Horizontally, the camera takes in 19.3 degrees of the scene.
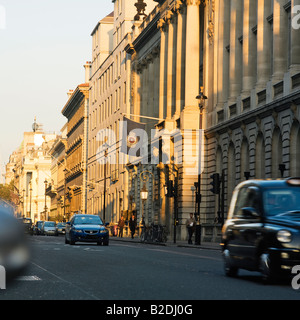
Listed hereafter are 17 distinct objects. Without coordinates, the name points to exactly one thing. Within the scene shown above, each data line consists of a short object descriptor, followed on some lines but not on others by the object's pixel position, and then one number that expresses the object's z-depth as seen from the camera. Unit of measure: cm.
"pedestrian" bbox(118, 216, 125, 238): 7124
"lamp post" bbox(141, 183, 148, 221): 6133
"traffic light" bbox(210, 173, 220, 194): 4069
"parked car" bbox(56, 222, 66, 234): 8442
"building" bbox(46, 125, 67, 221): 14212
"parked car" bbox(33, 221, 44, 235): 8978
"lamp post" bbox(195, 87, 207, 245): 4372
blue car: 3984
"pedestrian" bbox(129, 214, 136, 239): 6544
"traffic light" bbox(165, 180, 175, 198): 4847
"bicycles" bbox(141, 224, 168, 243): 5016
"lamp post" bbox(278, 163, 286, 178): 3643
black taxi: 1464
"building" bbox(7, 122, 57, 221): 18754
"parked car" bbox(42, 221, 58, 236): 8331
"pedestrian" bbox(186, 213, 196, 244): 4652
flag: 6593
